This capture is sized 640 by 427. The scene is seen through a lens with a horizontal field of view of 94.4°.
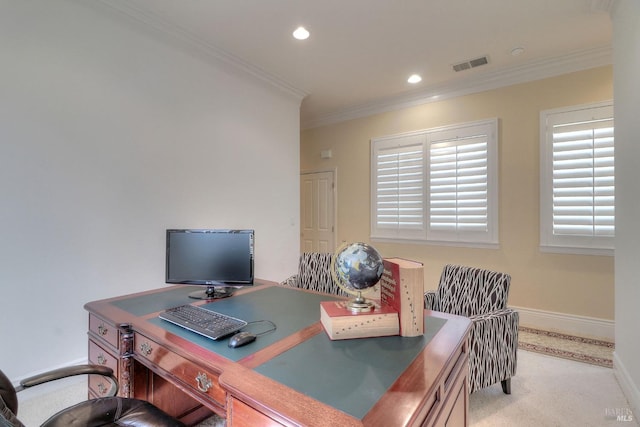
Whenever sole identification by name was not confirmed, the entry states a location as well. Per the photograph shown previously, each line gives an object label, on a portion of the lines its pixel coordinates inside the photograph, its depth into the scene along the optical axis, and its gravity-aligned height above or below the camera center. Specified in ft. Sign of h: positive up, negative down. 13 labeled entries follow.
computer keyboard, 4.03 -1.59
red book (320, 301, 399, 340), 3.84 -1.45
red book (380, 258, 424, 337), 3.76 -1.05
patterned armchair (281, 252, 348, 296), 9.29 -1.98
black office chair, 3.81 -2.67
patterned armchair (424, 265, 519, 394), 6.17 -2.34
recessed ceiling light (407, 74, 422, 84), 12.25 +5.68
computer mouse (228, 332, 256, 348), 3.68 -1.59
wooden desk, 2.60 -1.66
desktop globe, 3.88 -0.74
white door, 17.08 +0.09
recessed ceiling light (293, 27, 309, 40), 9.13 +5.67
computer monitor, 6.09 -0.94
